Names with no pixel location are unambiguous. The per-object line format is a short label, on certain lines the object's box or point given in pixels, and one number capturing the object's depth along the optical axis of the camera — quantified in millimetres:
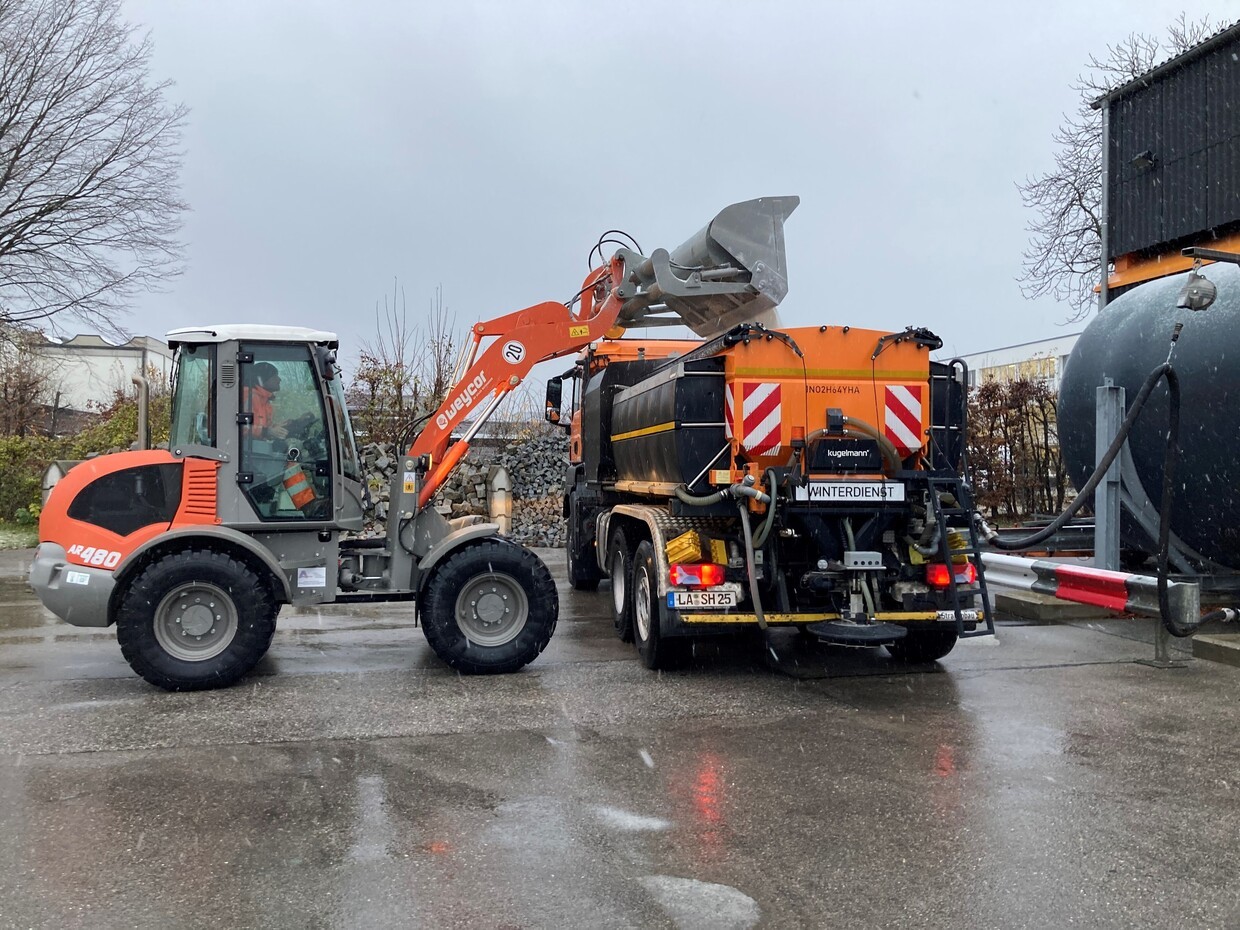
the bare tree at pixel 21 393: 26141
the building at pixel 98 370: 42688
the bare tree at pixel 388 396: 20531
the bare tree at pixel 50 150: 18766
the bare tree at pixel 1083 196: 24234
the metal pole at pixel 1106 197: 18391
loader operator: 7355
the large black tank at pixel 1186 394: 7887
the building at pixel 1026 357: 29625
